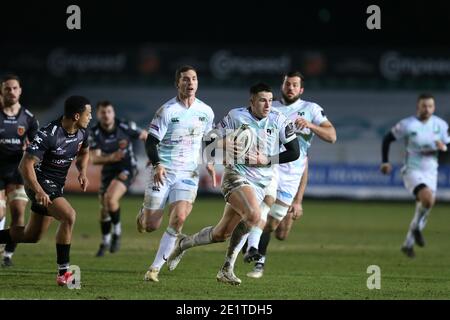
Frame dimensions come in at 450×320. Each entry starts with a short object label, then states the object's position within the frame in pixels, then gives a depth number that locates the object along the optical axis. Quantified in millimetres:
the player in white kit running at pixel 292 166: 13586
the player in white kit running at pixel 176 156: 12039
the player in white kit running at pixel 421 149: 17172
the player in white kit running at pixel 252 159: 11844
